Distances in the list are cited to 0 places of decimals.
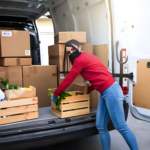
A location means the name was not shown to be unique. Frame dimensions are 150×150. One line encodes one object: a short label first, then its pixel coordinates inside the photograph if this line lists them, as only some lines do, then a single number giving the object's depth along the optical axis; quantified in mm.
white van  2088
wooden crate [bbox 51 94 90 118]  2467
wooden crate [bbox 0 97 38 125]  2232
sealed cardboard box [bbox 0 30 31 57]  2801
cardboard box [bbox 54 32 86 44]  2983
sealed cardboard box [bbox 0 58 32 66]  2811
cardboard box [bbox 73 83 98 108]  2930
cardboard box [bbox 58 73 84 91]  3060
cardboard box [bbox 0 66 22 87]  2801
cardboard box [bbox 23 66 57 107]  2934
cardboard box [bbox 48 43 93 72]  2975
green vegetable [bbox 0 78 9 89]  2455
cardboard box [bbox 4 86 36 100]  2300
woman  2223
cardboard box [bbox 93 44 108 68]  2834
